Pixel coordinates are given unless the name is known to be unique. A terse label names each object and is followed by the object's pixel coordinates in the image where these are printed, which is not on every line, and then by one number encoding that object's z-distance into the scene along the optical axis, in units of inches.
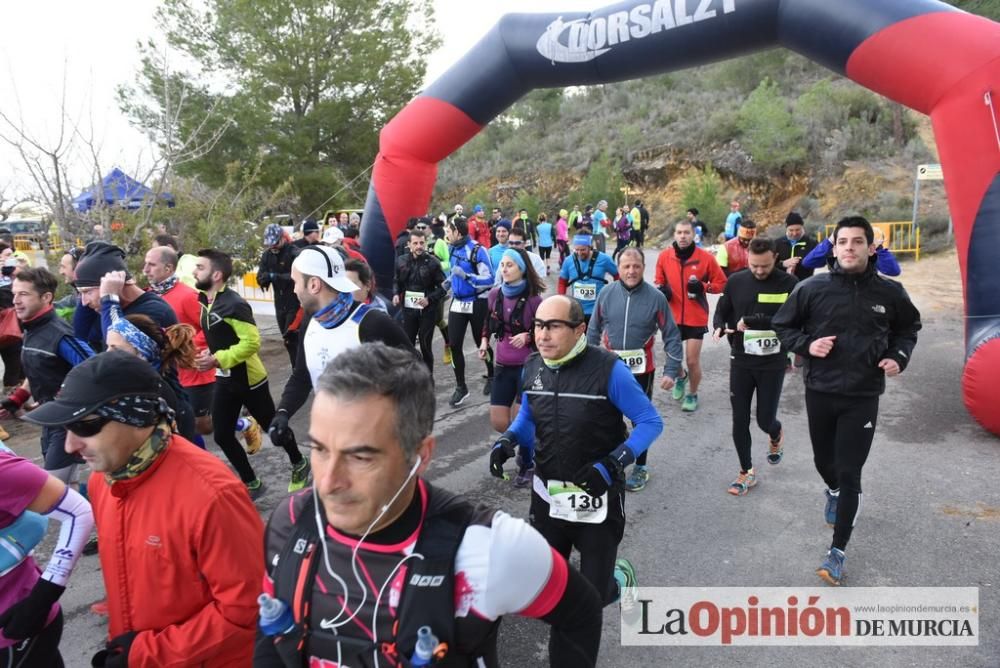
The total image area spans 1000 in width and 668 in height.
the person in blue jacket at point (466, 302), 285.1
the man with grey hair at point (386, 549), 51.3
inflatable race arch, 219.6
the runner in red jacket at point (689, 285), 253.3
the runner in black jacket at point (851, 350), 143.1
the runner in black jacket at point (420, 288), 287.0
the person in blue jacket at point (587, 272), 268.2
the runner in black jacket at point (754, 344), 185.0
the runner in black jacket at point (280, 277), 285.7
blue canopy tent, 324.8
